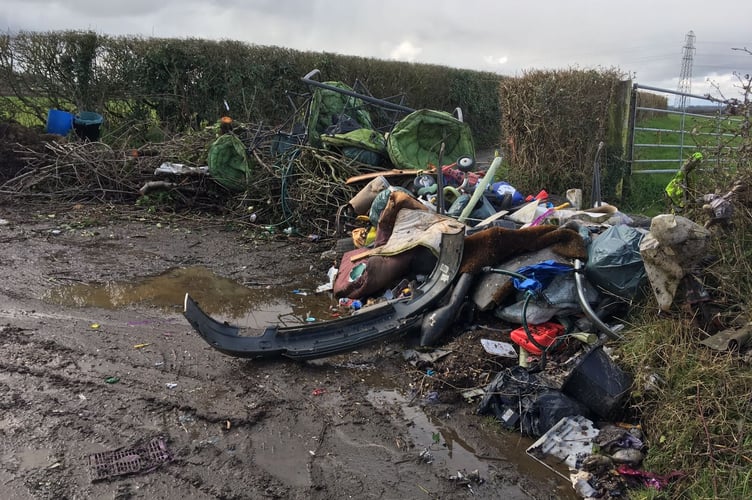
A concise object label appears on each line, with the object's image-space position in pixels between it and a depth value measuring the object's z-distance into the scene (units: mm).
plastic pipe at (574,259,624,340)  3861
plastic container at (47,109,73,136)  10367
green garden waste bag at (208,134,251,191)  8398
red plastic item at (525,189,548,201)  6612
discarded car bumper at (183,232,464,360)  4020
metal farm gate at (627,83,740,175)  9440
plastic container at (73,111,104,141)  10453
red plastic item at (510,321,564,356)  4051
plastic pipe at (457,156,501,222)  5891
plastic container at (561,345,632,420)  3385
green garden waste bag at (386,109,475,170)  7645
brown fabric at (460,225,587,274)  4586
